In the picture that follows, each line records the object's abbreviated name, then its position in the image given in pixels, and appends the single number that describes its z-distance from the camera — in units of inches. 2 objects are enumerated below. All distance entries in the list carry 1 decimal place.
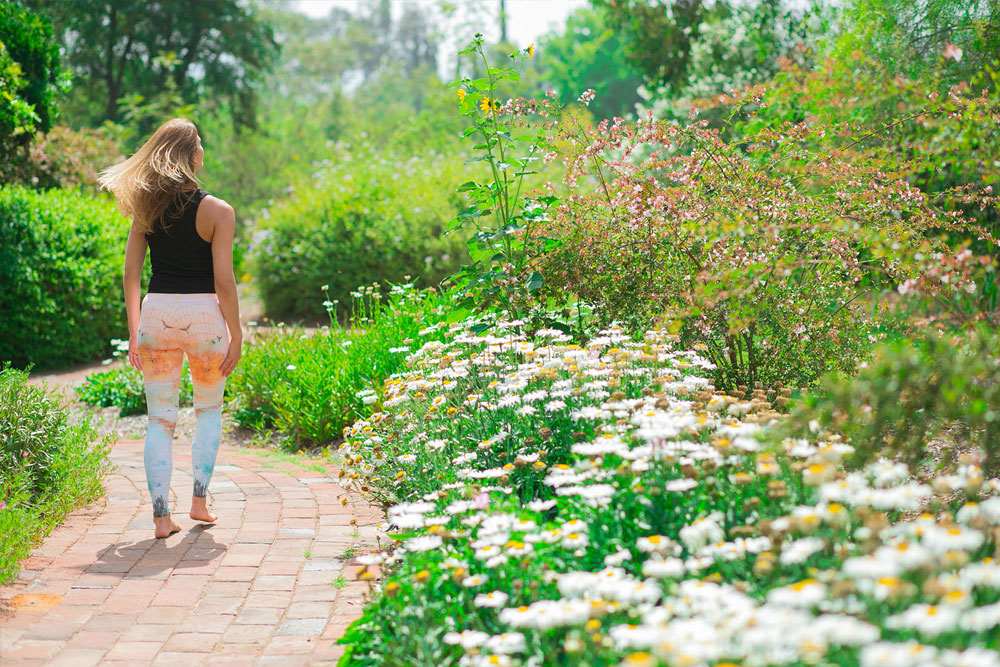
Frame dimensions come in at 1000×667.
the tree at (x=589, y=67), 1608.0
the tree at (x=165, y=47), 780.0
